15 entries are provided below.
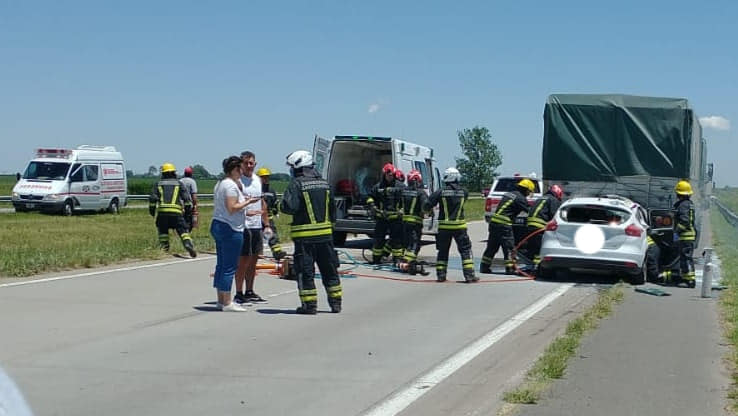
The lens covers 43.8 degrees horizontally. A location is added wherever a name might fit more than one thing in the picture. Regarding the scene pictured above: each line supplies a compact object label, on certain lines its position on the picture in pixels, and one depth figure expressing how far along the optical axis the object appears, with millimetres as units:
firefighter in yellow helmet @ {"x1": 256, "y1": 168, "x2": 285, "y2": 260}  14430
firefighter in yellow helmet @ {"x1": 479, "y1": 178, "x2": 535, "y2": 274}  15641
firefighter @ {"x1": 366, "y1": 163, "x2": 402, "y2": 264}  16859
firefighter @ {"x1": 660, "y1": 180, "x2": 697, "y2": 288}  14820
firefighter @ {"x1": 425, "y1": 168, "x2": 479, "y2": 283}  14547
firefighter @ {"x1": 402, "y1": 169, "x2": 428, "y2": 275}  16359
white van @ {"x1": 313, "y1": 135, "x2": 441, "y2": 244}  19578
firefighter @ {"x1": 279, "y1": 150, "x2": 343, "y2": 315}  10570
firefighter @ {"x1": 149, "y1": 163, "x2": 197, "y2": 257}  16953
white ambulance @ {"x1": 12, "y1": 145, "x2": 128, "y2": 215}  33812
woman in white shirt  10500
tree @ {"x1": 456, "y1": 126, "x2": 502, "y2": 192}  99625
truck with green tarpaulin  17344
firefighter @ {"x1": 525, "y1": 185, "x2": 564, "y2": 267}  16547
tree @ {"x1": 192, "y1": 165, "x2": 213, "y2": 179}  60241
